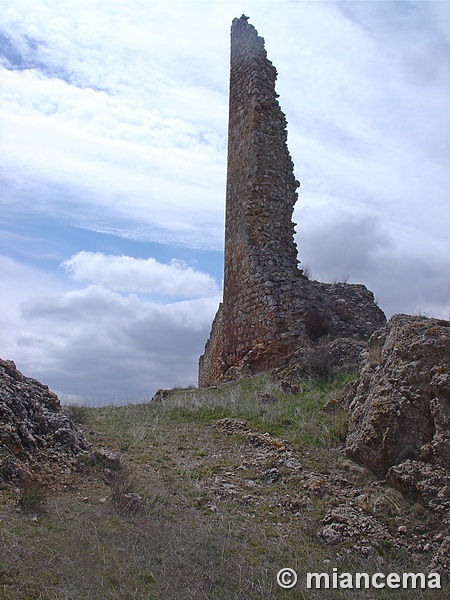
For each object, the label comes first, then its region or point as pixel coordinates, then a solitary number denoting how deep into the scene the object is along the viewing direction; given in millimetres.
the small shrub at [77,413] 8758
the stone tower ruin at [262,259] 12703
